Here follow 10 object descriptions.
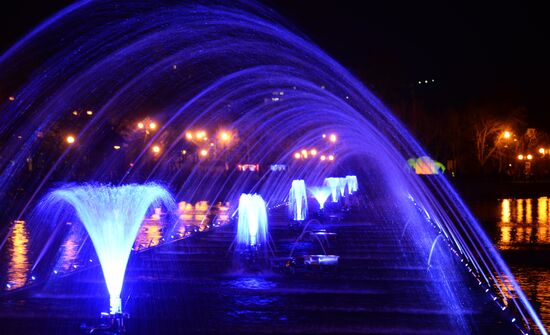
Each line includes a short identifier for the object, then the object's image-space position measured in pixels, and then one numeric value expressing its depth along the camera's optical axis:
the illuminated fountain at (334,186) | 38.69
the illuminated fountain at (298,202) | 27.75
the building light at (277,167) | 72.66
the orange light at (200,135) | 70.00
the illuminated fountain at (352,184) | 50.14
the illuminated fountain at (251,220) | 19.30
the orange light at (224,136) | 68.26
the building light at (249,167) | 67.56
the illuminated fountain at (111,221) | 11.55
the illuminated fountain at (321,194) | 34.41
